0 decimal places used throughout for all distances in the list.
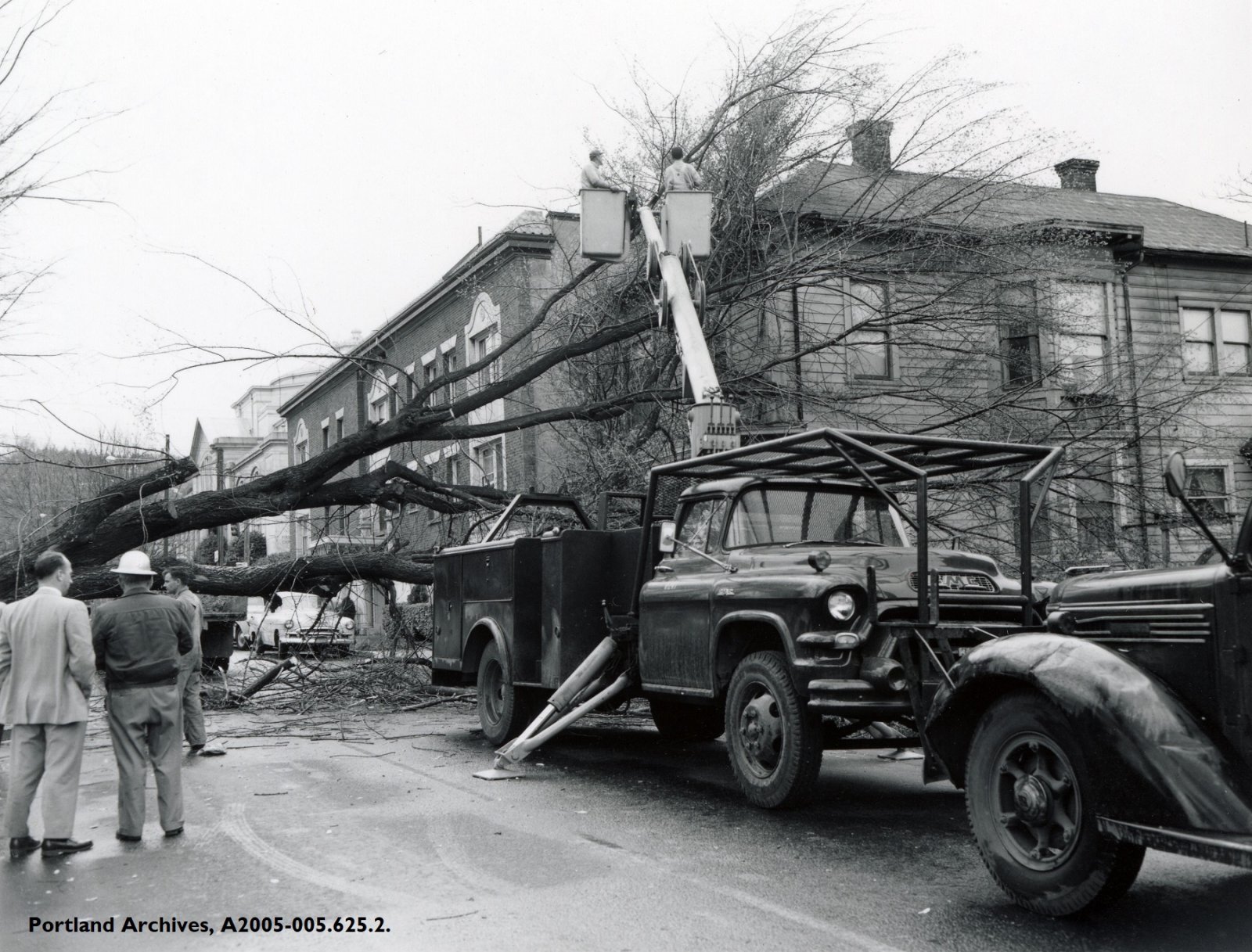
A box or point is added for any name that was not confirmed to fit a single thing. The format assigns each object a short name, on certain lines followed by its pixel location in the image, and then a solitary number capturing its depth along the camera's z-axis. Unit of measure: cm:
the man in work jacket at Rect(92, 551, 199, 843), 754
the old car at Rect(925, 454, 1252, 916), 461
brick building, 1988
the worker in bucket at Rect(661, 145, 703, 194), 1438
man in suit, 710
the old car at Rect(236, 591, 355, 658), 1775
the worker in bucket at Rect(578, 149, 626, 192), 1450
